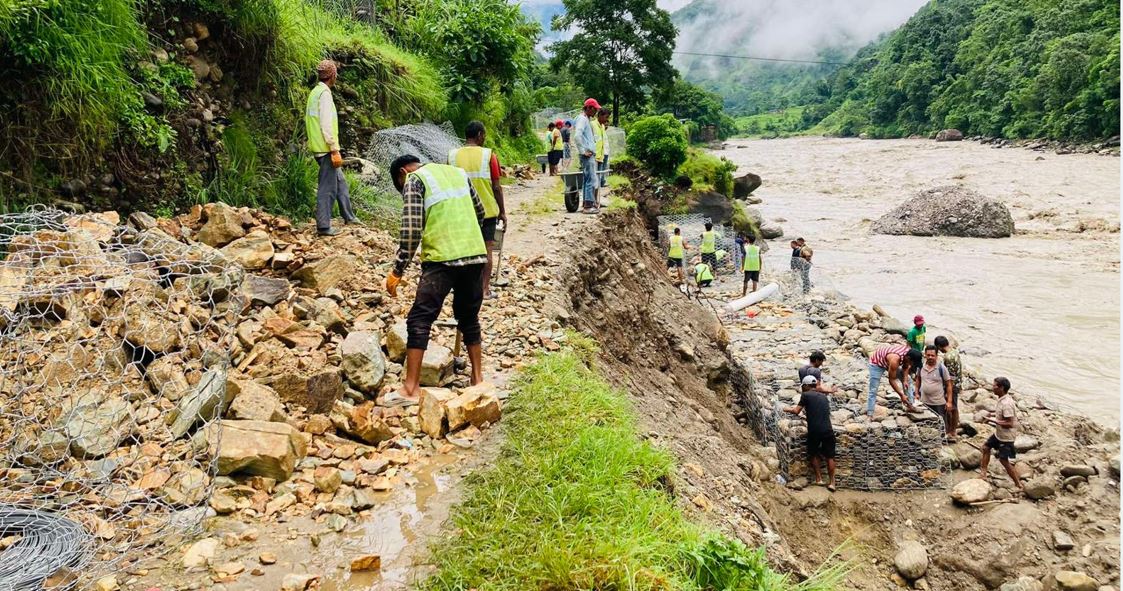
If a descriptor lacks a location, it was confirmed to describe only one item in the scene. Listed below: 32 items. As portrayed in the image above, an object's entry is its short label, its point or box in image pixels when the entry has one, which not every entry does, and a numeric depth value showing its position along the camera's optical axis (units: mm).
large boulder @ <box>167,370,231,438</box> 3465
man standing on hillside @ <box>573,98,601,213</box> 9102
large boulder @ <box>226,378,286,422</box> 3588
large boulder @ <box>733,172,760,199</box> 26286
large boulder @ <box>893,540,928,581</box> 6168
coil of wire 2521
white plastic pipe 13867
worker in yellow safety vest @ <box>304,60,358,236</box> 5926
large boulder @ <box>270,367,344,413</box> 3920
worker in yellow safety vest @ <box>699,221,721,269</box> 15766
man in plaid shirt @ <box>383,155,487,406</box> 3959
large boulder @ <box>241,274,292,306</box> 4625
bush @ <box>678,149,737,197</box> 20000
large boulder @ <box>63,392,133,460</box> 3279
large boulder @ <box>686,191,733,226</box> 19438
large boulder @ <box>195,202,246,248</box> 5312
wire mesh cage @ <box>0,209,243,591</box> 2973
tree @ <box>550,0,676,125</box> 24531
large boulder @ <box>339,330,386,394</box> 4160
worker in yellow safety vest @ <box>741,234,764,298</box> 14289
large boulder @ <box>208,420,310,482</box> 3275
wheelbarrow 10352
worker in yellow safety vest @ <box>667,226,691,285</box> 14641
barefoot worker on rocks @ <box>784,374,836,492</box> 7180
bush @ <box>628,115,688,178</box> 18688
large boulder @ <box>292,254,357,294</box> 5250
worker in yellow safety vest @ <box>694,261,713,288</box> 15031
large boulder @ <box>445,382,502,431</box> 3926
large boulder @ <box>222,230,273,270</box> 5137
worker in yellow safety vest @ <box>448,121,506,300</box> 5223
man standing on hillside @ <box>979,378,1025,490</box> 7070
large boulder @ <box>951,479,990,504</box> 7004
